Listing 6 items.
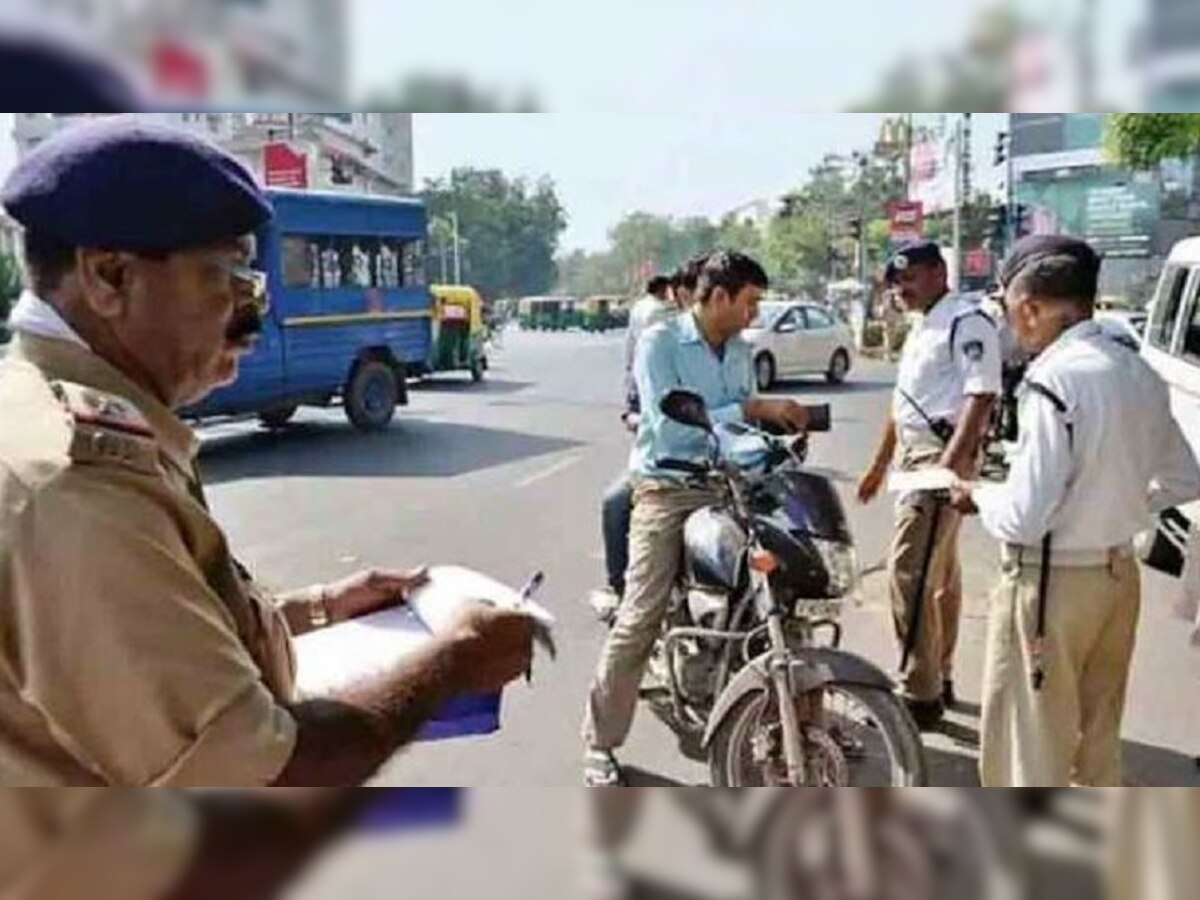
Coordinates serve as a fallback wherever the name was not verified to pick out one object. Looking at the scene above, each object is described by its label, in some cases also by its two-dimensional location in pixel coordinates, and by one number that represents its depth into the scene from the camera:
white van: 2.89
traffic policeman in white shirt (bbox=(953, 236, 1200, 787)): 1.59
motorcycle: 1.80
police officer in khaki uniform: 0.61
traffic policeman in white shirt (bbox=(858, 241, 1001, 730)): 2.23
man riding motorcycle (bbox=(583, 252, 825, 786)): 1.99
